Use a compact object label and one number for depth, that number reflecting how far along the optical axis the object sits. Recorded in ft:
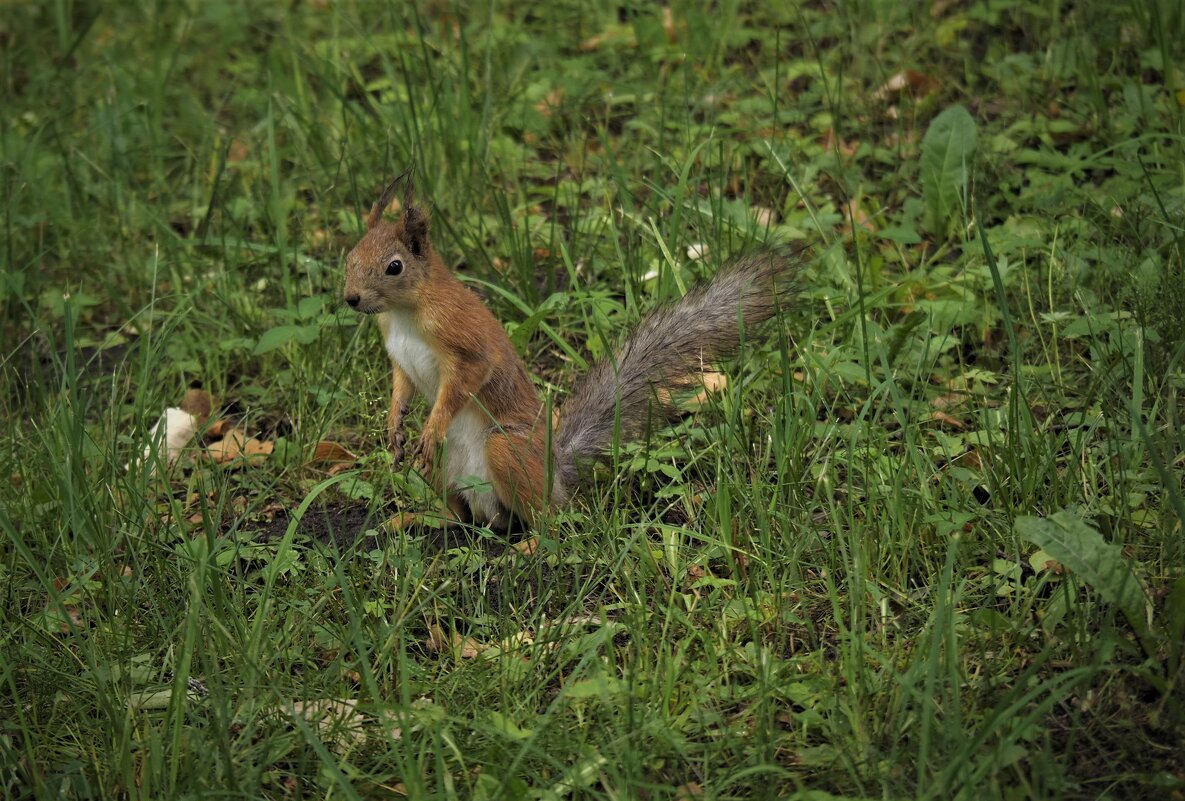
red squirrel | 18.72
